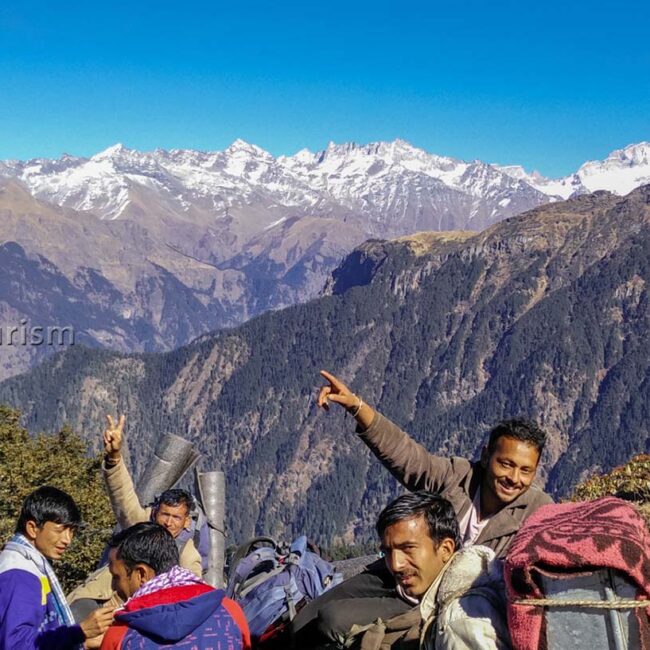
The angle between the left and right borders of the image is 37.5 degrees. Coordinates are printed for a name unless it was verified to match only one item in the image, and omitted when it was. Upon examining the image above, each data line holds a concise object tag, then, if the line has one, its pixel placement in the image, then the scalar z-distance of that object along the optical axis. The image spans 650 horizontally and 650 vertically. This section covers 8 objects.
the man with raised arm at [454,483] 5.97
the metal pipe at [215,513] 10.25
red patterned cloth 4.15
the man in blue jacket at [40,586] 6.51
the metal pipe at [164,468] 11.25
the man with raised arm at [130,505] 8.78
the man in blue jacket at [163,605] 5.52
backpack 7.39
